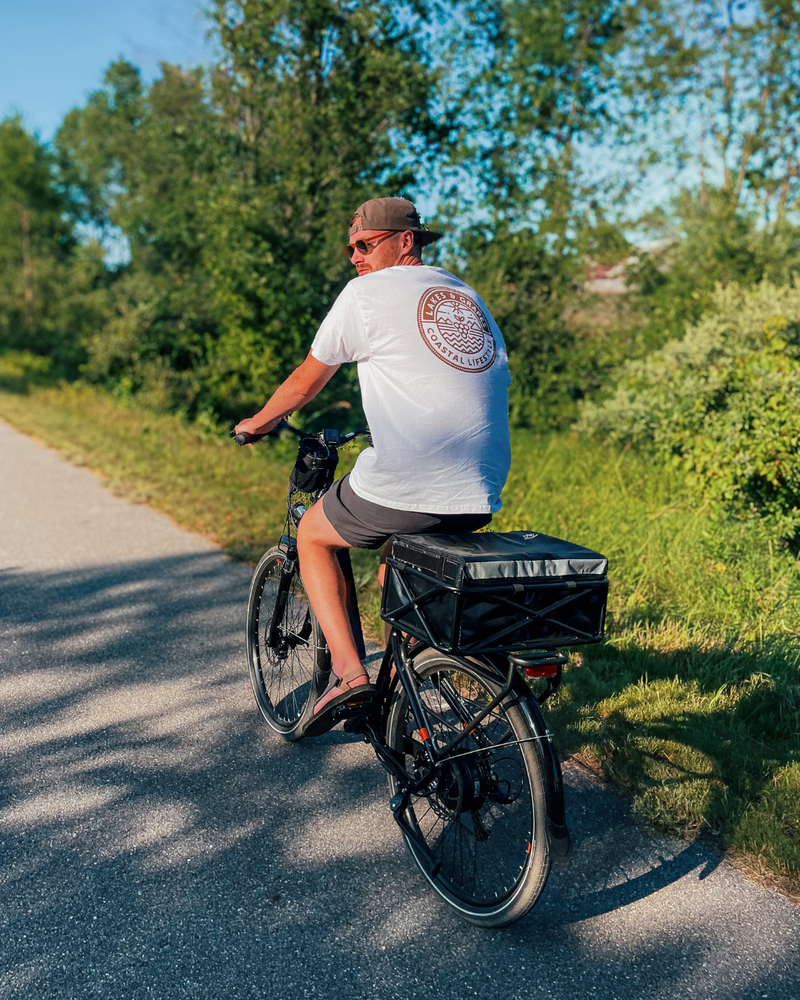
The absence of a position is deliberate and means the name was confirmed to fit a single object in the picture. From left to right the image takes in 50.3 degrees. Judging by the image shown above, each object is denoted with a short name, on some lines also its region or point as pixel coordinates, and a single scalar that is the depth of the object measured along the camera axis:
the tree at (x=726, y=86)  18.77
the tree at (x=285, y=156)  11.65
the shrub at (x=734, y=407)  6.80
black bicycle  2.40
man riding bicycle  2.71
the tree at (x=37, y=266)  28.89
